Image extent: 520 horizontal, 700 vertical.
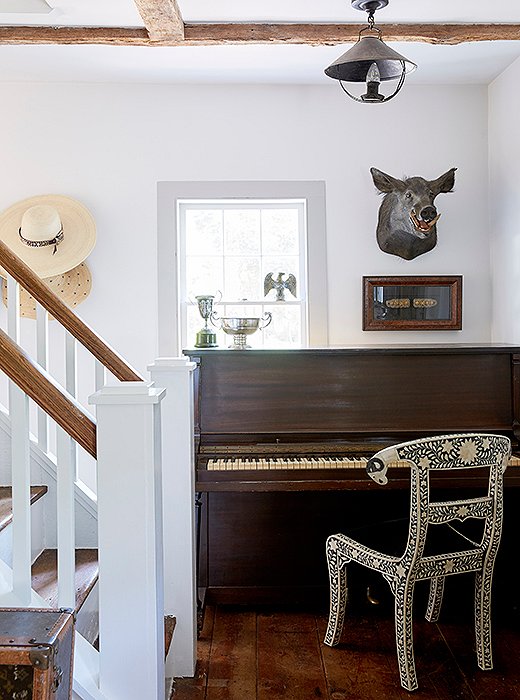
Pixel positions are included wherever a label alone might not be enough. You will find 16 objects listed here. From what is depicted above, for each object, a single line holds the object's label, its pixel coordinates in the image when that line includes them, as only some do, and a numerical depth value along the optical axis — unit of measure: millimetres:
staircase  1651
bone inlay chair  2445
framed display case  3945
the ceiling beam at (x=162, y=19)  2830
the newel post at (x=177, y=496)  2561
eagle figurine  4023
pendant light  2551
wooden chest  1044
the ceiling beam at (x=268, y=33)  3193
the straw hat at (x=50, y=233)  3740
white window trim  3941
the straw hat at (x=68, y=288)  3867
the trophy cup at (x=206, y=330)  3447
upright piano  3244
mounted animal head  3641
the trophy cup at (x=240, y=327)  3389
